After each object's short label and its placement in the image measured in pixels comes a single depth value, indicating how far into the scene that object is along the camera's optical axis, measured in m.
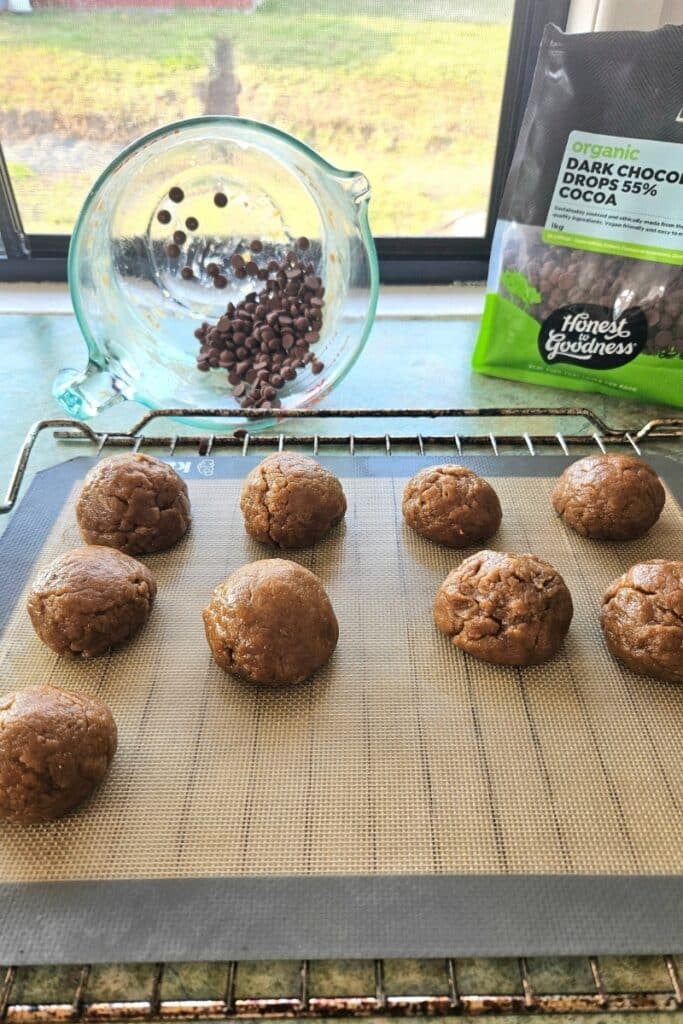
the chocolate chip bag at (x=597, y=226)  0.42
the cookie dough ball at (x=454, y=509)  0.35
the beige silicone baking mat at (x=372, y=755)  0.24
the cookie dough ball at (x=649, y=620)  0.29
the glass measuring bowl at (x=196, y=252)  0.43
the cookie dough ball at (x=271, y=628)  0.29
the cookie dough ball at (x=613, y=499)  0.35
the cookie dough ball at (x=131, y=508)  0.35
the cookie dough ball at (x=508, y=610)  0.30
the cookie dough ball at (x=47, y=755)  0.24
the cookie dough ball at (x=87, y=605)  0.30
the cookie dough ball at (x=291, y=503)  0.35
